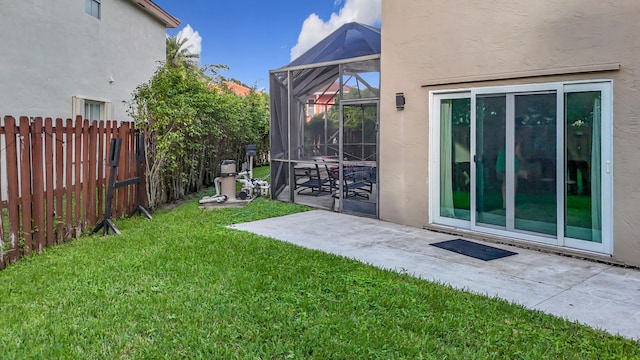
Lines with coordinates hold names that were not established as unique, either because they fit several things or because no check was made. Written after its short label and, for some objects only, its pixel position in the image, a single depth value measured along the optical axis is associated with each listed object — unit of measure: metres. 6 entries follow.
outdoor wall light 7.34
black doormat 5.60
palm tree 30.70
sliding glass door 5.34
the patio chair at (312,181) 9.83
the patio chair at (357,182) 8.27
